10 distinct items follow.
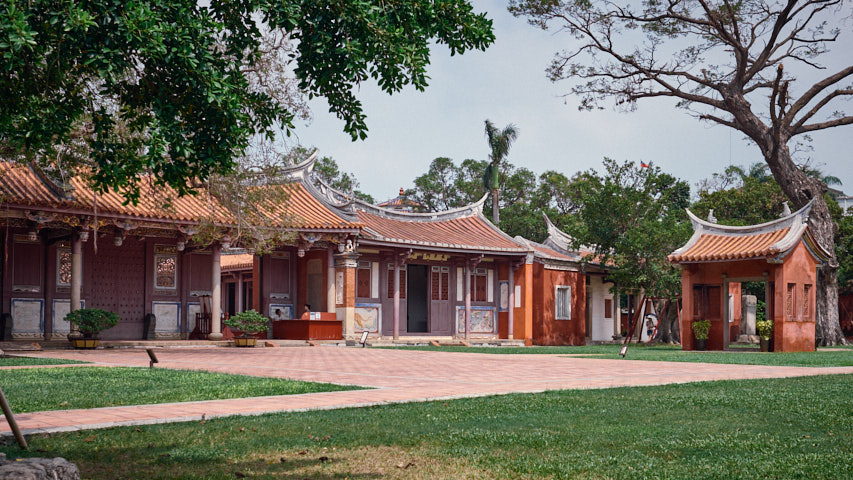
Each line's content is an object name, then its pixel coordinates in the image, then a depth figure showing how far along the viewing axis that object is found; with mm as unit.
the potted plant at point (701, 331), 23781
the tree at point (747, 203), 37125
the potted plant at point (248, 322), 20531
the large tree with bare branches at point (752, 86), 26688
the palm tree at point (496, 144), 47219
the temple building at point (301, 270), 19328
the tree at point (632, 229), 27391
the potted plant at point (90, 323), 18141
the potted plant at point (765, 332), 22109
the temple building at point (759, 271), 22000
